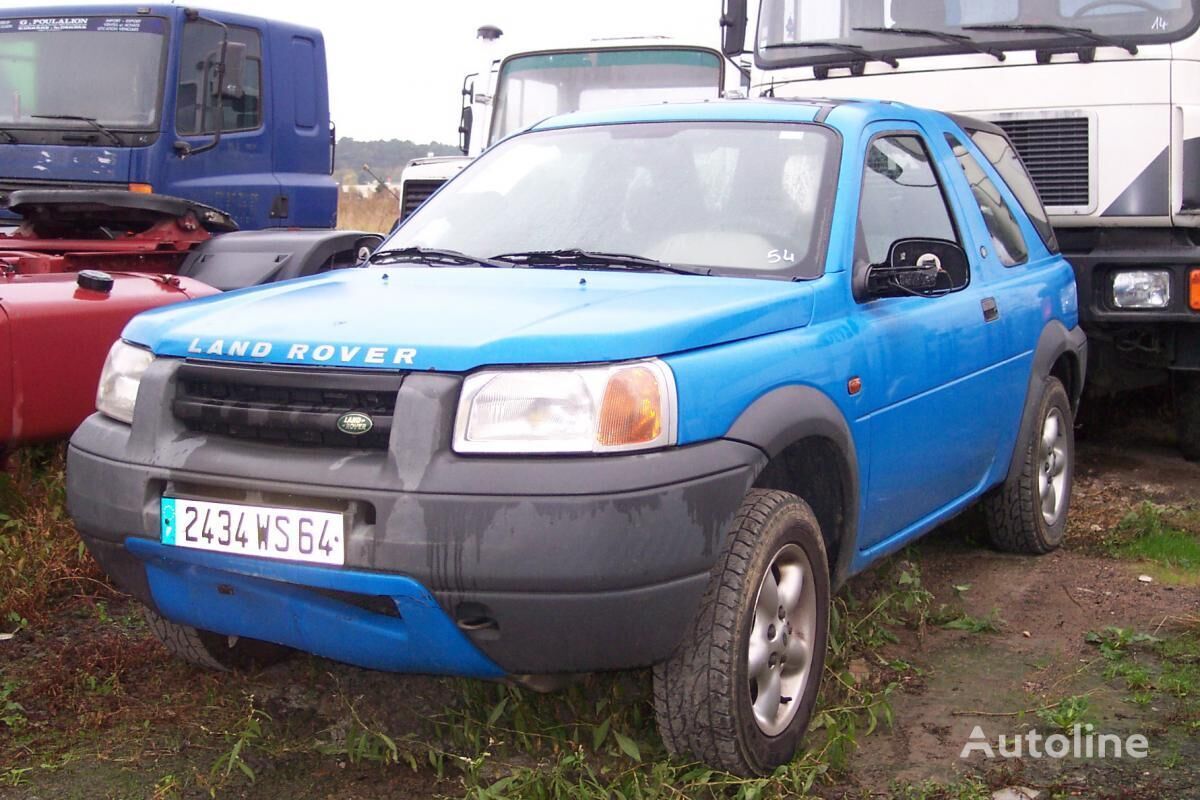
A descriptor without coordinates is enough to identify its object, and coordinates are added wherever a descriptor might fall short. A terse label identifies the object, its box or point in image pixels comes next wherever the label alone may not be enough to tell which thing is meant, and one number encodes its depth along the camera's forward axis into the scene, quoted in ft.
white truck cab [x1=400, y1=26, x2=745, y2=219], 36.83
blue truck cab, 26.76
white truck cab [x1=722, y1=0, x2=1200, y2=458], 20.86
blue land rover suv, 9.23
